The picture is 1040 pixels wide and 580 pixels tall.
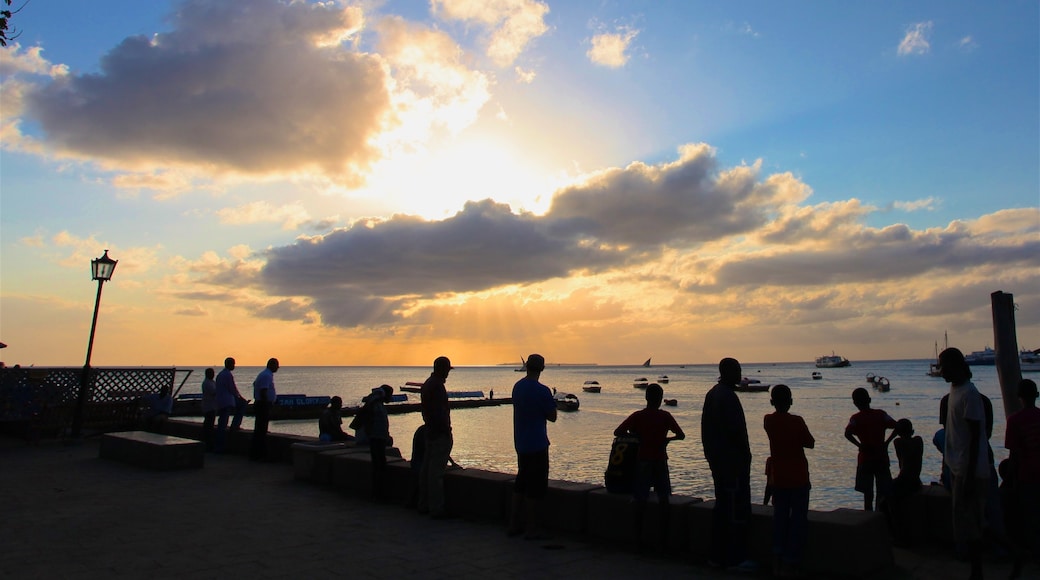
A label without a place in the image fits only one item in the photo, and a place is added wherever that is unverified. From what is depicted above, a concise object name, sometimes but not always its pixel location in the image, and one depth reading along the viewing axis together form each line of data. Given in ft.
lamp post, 49.80
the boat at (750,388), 351.87
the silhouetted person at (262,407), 40.06
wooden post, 27.25
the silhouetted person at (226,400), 43.34
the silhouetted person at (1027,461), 18.51
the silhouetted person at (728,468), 18.52
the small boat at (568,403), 234.38
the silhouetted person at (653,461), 20.44
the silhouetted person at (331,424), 42.42
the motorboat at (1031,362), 497.01
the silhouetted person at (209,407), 43.70
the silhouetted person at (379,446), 29.14
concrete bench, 37.24
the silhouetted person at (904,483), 21.34
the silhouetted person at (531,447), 22.30
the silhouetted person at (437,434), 25.64
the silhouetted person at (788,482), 17.76
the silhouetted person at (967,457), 17.16
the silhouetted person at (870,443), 23.01
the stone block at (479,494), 24.97
